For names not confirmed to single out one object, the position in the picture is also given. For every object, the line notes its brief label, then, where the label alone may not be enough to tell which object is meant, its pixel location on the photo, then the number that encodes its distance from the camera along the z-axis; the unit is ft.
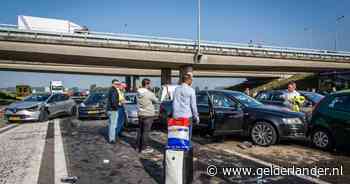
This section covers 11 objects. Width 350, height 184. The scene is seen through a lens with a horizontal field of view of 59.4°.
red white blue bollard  15.23
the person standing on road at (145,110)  24.31
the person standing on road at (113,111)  28.50
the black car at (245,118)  26.23
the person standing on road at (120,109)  29.06
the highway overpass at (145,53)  96.53
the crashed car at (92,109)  50.96
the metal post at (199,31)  122.84
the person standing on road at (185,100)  19.12
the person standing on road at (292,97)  30.04
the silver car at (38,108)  47.50
